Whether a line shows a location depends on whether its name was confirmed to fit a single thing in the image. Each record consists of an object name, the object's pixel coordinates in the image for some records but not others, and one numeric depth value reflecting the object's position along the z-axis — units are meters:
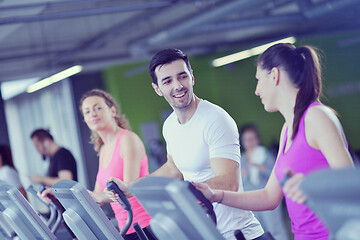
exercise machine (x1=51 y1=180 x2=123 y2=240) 2.05
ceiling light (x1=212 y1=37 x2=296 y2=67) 9.94
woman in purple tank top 1.76
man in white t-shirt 2.31
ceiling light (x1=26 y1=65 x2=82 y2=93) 7.18
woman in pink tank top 2.97
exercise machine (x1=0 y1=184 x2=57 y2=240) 2.39
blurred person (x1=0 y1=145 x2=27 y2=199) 5.50
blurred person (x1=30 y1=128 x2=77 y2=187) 4.72
